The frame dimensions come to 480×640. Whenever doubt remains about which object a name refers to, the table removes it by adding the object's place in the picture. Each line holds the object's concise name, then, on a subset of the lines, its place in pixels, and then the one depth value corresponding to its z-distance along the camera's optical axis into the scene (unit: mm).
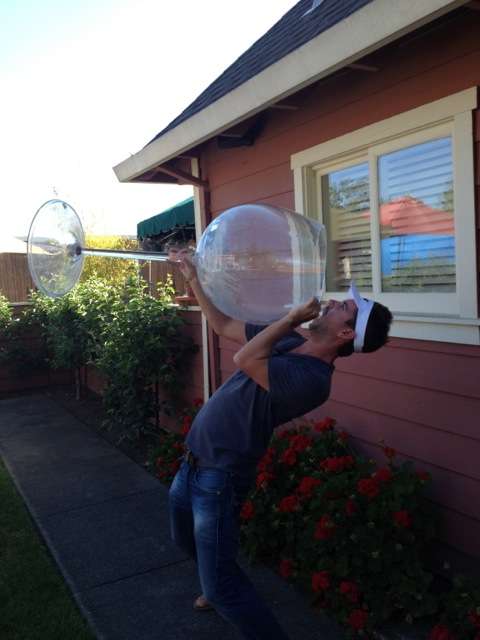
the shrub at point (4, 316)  9281
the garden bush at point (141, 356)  5797
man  2064
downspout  5309
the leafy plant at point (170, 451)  4945
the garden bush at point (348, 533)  2799
